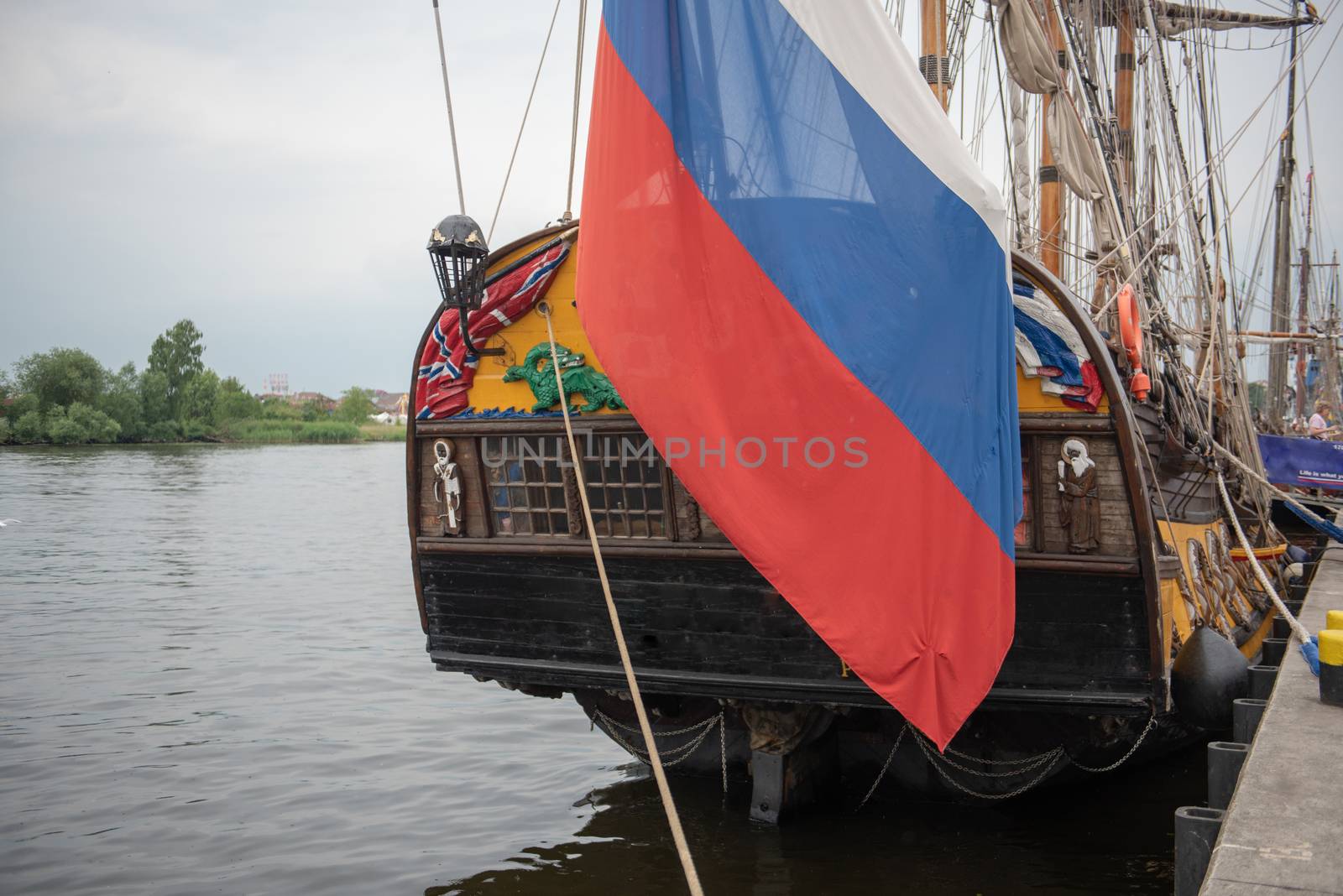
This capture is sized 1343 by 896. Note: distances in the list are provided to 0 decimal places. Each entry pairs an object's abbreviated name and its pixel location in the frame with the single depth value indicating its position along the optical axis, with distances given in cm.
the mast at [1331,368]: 3800
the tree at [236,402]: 8275
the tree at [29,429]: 6084
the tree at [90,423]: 6247
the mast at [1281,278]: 3130
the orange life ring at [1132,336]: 641
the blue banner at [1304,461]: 1439
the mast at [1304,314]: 3447
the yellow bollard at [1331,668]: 555
